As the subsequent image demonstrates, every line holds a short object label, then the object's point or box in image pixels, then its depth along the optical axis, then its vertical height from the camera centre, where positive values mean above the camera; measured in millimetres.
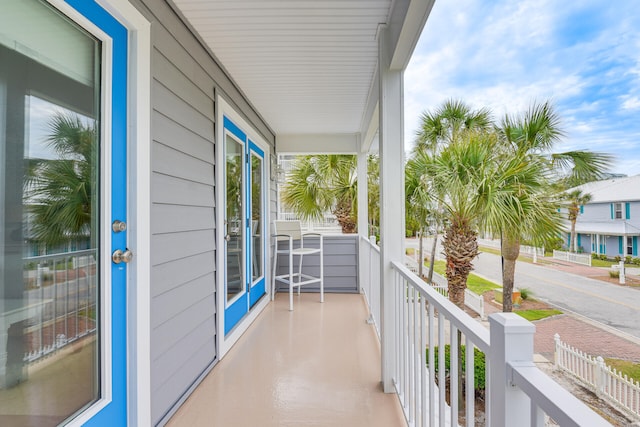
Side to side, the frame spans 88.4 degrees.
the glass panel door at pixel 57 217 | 1024 +3
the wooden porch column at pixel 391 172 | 2182 +285
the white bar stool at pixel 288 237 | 4500 -304
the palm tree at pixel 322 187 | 6086 +530
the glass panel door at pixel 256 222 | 3920 -80
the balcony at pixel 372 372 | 668 -1152
